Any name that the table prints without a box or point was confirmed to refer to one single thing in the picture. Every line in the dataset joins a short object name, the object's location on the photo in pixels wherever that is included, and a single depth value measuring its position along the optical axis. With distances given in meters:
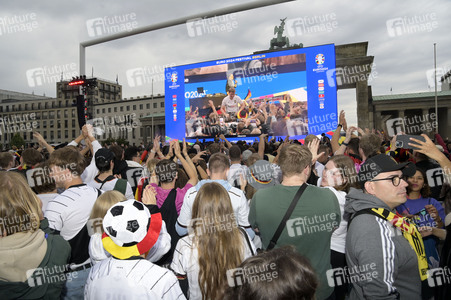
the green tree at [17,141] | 92.09
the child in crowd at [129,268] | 1.86
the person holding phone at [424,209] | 3.47
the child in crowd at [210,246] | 2.38
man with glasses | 2.25
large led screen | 19.66
